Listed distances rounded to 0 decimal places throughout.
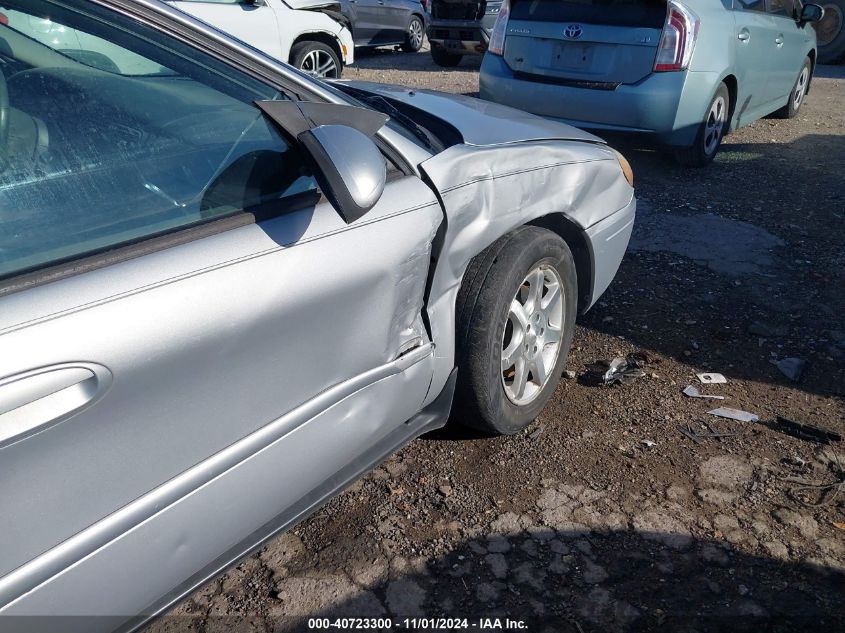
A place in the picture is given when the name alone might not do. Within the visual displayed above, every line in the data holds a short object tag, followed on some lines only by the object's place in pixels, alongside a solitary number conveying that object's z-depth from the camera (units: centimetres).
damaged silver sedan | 156
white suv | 798
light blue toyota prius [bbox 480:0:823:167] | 586
